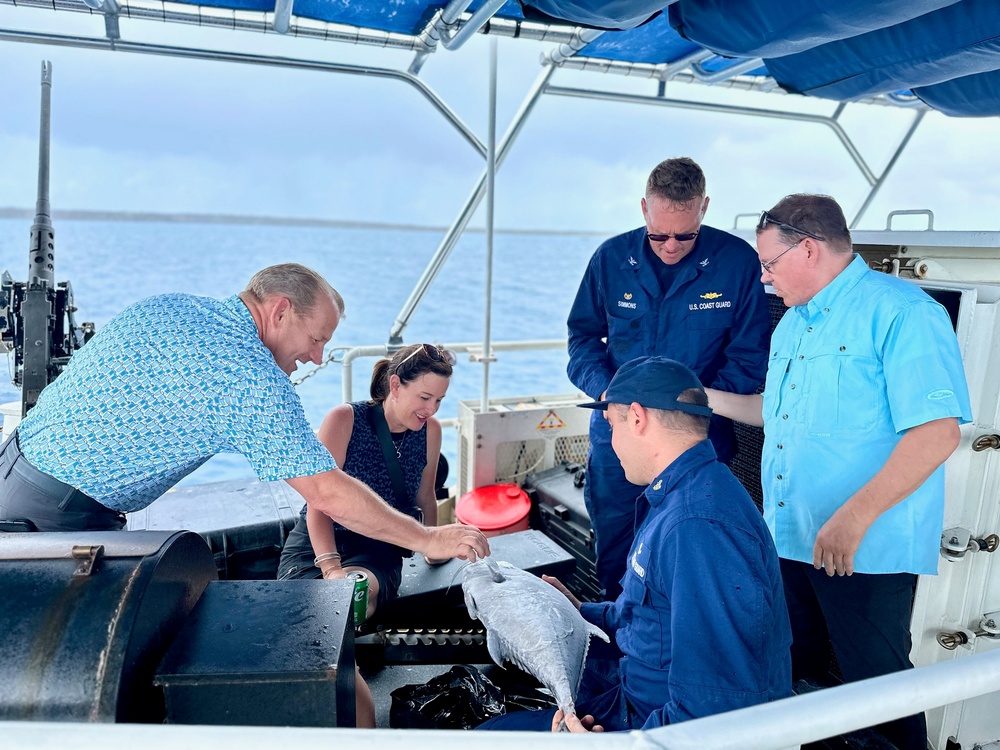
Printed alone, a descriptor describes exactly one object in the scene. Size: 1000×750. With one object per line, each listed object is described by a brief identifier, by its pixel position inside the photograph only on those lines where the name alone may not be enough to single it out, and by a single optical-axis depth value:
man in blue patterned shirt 1.70
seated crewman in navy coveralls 1.36
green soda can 2.21
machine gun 2.71
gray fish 1.71
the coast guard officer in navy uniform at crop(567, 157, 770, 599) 2.64
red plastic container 3.69
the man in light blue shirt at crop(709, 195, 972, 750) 1.83
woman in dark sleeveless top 2.59
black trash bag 2.02
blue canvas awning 2.18
